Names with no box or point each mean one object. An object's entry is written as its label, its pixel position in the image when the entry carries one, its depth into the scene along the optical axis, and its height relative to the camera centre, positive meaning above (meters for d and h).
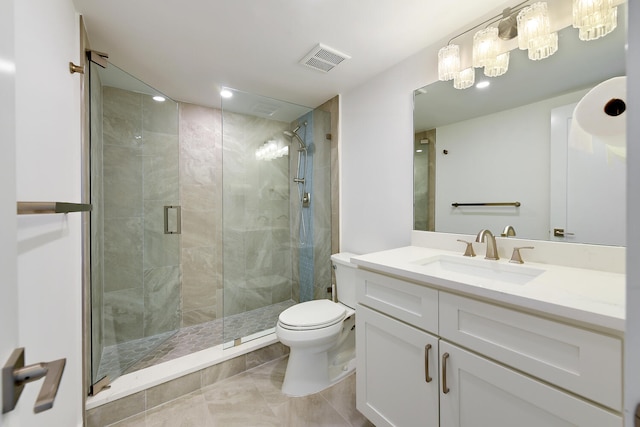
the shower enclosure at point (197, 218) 1.88 -0.05
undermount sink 1.12 -0.28
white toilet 1.63 -0.85
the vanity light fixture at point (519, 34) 1.05 +0.83
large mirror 1.07 +0.29
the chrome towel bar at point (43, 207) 0.61 +0.01
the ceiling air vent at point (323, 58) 1.66 +1.05
